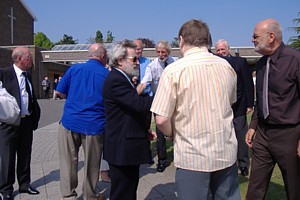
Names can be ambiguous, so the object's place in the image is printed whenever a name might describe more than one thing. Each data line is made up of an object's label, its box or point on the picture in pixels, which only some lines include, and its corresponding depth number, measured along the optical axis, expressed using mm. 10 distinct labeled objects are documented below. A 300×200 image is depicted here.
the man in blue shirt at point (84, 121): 3930
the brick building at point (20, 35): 30109
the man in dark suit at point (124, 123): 2990
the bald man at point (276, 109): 3119
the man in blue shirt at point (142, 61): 5312
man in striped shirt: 2322
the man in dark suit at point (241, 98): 5145
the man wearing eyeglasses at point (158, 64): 5094
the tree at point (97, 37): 63891
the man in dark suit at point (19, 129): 4395
